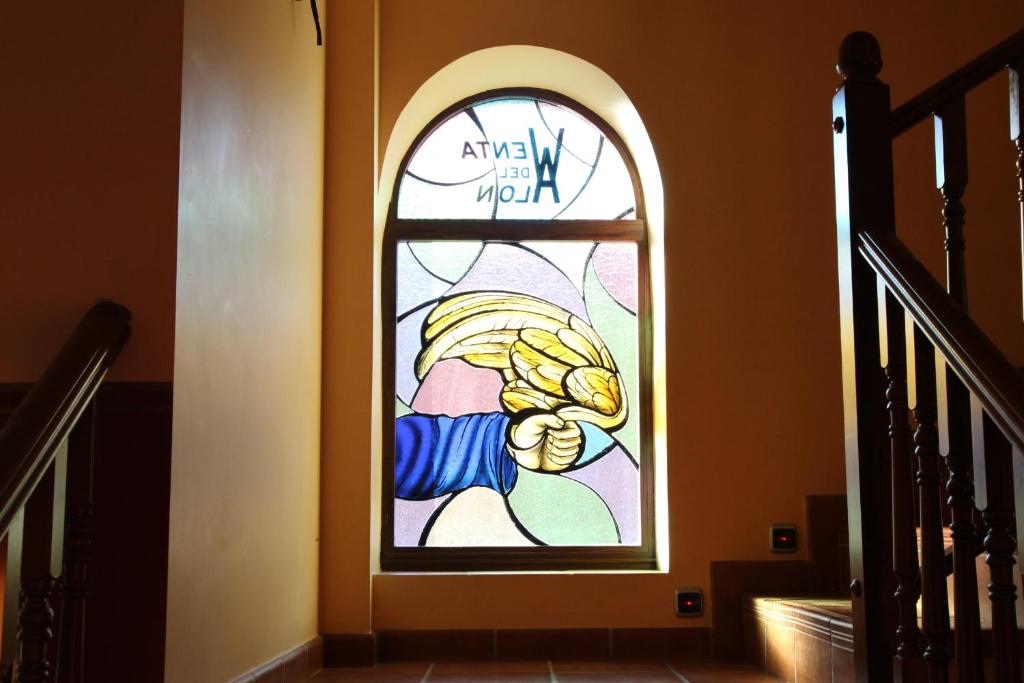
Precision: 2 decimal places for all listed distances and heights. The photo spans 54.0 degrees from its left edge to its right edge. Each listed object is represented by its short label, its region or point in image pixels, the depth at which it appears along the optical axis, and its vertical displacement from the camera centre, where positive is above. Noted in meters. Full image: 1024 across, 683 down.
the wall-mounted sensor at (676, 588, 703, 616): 3.55 -0.51
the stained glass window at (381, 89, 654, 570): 3.83 +0.42
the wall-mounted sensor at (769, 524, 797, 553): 3.58 -0.29
